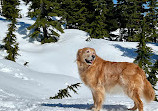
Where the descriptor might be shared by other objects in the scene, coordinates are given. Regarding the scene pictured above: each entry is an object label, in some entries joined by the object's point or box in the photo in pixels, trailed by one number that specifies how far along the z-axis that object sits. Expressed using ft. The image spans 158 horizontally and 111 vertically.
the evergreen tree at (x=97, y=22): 105.81
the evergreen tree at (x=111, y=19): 129.59
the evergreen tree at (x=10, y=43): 68.24
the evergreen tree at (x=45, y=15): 90.33
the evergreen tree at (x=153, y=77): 47.88
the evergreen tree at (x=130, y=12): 115.44
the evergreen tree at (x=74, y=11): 123.65
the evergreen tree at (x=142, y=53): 55.62
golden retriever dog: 16.33
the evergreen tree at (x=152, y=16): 107.94
